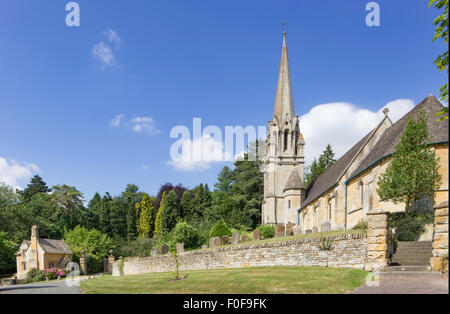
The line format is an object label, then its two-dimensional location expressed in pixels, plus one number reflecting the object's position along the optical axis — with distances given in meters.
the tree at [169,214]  58.81
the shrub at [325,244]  14.97
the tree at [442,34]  10.05
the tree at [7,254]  37.84
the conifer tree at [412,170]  19.14
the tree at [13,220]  46.34
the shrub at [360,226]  18.53
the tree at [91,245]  44.97
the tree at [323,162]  57.64
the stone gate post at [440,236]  12.22
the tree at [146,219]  63.56
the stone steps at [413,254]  13.82
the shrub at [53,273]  35.19
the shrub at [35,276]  33.84
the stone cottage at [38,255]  39.91
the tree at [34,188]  74.62
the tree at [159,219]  60.53
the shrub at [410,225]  16.59
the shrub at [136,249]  50.16
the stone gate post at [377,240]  13.18
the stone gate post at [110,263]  41.44
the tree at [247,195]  52.22
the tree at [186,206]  63.10
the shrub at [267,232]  31.34
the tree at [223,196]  57.28
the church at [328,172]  22.41
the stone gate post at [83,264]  41.00
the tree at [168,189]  69.31
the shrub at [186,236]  35.22
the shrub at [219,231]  33.94
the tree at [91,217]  59.94
